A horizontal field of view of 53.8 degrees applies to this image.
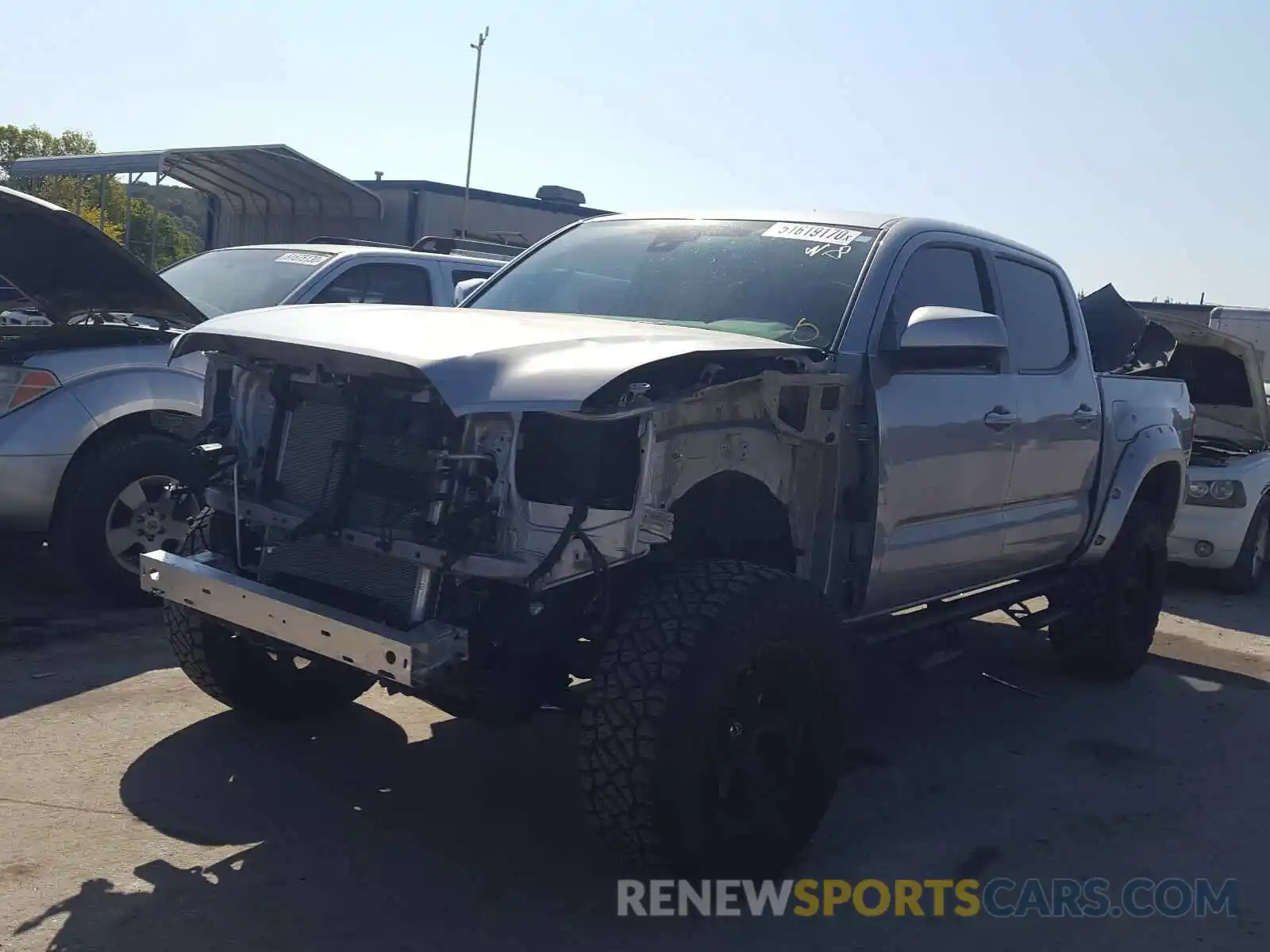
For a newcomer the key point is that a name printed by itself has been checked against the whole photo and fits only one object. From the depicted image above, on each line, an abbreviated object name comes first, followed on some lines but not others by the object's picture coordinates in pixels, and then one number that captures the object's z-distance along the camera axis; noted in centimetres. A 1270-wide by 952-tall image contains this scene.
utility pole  2886
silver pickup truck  316
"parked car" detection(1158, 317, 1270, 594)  911
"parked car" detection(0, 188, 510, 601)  550
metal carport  1566
